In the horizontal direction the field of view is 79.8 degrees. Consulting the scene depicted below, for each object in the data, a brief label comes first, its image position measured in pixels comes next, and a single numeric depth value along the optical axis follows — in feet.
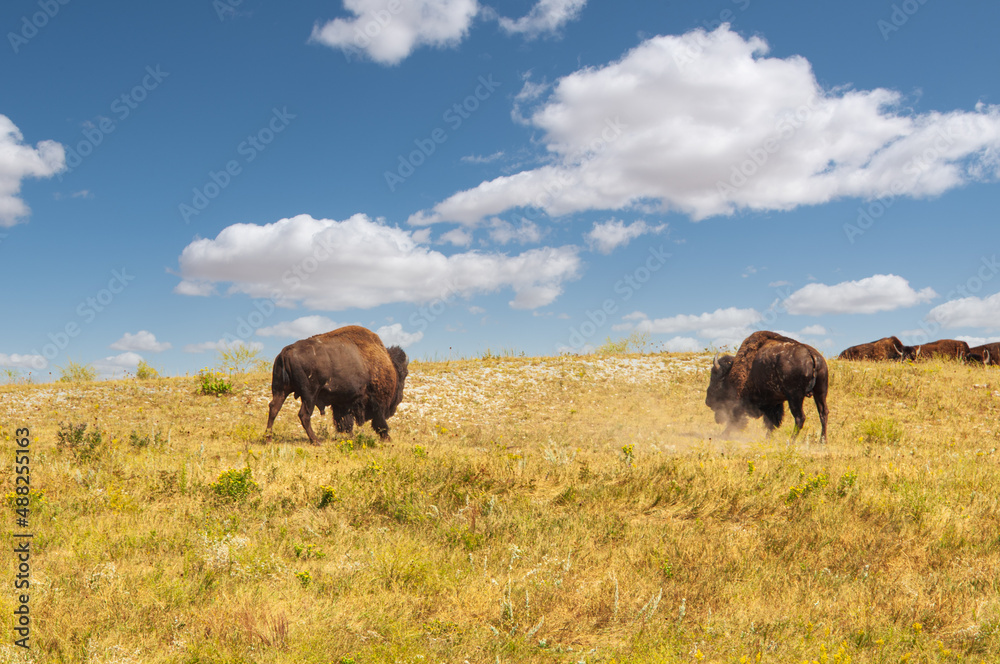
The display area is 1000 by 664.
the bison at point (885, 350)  97.00
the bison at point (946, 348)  98.78
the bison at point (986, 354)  98.27
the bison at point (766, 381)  43.65
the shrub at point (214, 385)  57.47
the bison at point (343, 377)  36.73
